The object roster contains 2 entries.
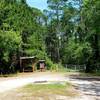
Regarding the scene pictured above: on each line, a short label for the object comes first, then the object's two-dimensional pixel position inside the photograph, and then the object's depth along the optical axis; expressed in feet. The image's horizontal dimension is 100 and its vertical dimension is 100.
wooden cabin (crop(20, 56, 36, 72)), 84.60
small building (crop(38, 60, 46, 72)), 86.42
